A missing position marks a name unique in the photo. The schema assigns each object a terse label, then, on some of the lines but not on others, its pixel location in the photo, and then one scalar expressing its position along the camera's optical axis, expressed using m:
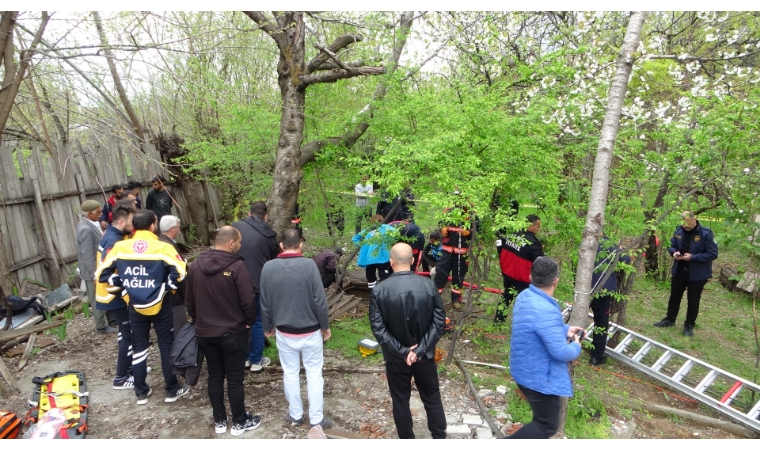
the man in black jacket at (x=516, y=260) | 5.51
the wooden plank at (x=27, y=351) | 4.84
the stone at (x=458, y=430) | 3.80
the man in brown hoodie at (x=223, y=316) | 3.54
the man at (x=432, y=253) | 8.14
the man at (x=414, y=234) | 5.35
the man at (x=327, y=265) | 6.48
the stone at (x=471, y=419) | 4.01
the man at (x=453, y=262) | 7.06
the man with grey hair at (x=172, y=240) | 4.17
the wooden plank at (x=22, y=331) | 4.71
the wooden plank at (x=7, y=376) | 4.34
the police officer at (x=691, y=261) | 6.40
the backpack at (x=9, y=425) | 3.46
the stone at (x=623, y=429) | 4.10
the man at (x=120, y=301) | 4.30
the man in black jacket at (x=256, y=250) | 4.69
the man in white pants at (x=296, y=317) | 3.61
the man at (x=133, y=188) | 7.36
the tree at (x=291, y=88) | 5.56
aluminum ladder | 4.76
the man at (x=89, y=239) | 5.42
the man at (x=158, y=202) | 8.44
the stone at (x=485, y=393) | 4.58
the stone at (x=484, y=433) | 3.83
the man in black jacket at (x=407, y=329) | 3.33
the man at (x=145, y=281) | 3.88
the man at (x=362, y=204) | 6.54
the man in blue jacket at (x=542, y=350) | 3.03
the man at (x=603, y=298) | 4.69
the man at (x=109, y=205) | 7.05
